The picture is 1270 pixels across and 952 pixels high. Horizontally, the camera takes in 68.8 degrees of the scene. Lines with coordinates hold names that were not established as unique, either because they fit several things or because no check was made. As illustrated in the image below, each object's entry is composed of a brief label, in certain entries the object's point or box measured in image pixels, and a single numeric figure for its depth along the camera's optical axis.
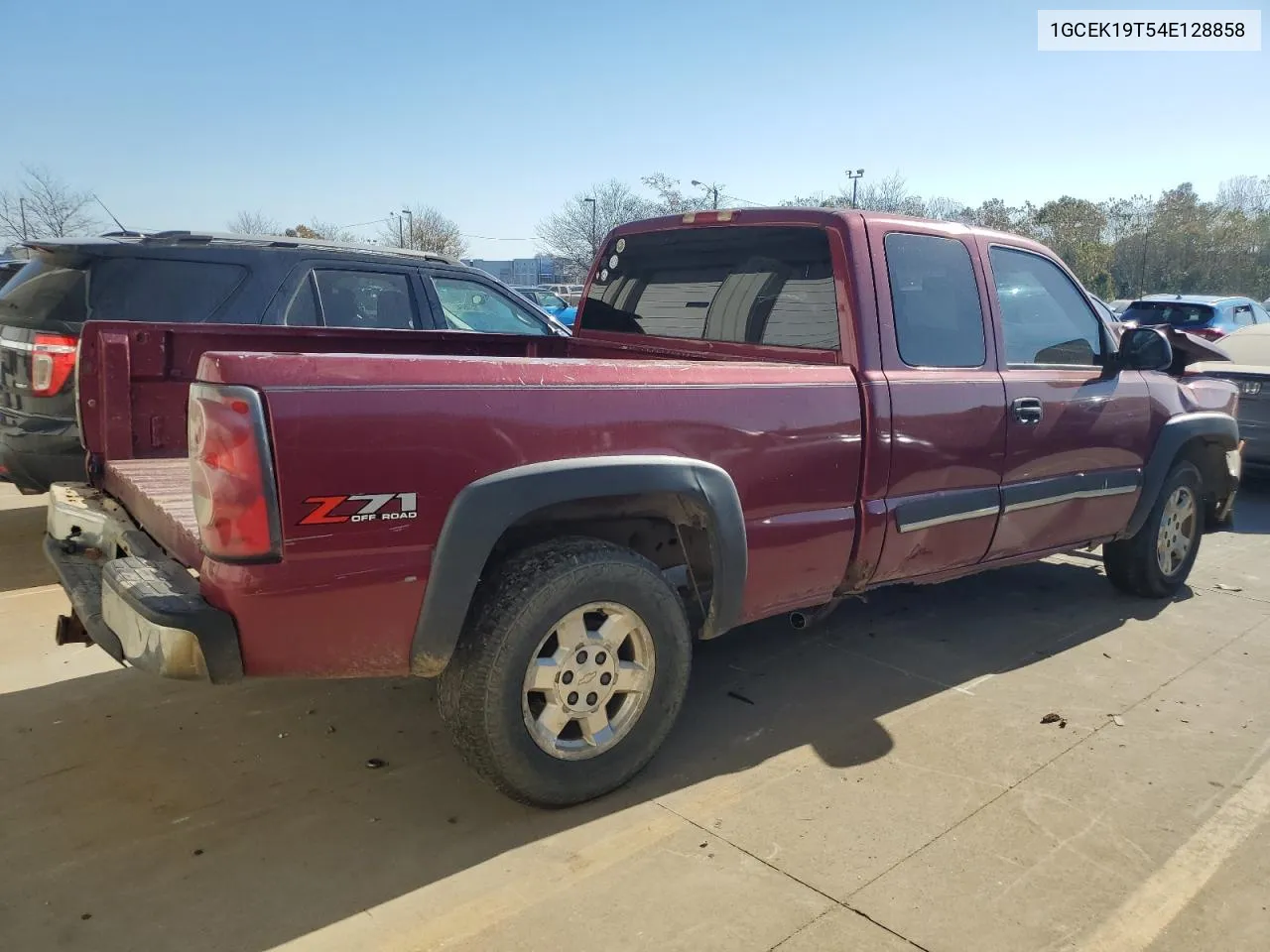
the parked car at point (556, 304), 16.05
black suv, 4.83
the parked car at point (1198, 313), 14.55
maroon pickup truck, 2.39
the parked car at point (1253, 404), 8.28
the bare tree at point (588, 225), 47.00
